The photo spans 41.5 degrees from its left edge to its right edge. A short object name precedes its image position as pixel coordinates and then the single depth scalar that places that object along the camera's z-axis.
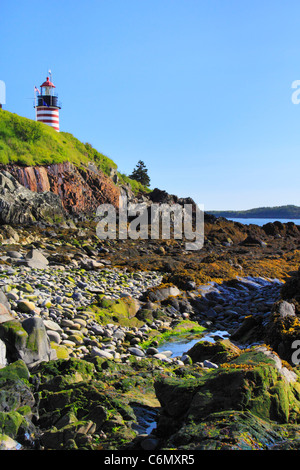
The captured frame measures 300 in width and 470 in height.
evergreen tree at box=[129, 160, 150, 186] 56.28
